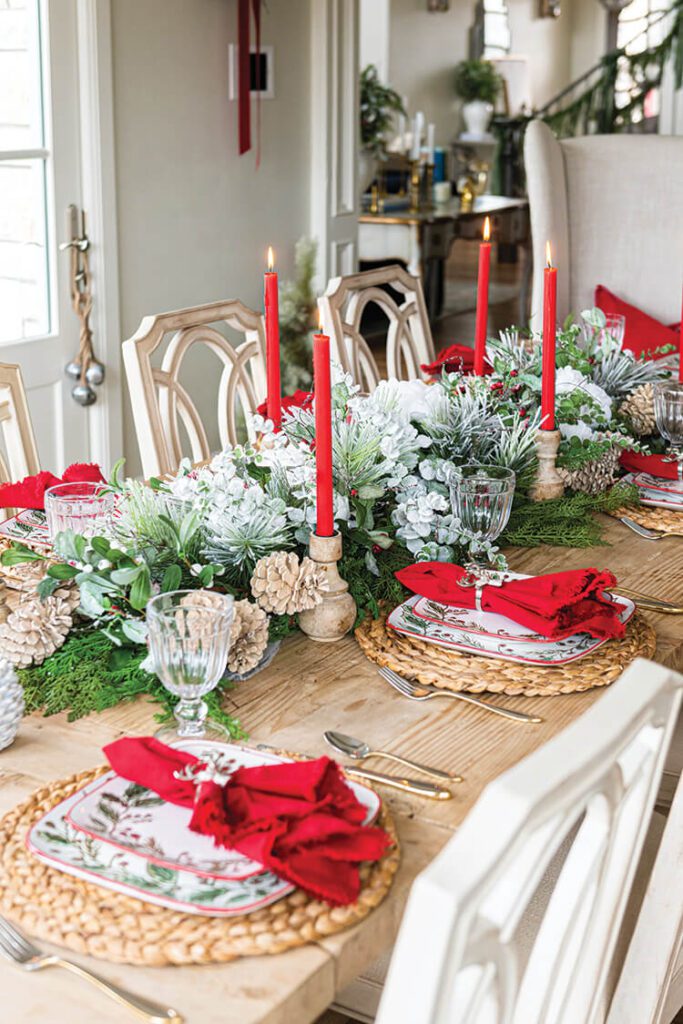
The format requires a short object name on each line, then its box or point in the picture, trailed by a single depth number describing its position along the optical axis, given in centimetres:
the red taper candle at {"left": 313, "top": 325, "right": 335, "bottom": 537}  116
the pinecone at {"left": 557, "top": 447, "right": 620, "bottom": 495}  175
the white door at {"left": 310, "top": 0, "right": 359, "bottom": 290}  393
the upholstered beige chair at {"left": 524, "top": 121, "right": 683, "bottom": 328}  366
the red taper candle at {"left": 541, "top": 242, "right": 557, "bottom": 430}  156
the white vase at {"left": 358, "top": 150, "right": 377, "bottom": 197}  689
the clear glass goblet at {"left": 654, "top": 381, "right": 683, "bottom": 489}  178
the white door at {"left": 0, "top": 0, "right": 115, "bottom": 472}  285
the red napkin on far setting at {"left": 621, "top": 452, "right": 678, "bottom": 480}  184
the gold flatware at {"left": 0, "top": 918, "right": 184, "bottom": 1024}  70
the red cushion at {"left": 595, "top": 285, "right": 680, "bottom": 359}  332
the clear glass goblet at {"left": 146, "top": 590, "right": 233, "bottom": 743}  100
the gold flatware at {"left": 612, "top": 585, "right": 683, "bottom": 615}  137
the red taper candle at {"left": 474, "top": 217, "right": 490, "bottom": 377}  175
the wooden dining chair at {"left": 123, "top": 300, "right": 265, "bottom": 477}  203
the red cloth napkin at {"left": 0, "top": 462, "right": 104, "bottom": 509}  158
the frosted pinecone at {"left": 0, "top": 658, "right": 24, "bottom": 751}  101
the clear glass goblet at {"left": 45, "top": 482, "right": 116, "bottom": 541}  133
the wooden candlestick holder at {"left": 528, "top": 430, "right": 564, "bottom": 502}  165
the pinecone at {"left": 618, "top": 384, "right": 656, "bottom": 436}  197
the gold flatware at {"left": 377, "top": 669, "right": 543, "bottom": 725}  110
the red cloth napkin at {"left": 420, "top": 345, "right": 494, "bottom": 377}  200
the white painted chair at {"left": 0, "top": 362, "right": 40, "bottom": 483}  191
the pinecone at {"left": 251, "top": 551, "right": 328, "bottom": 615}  122
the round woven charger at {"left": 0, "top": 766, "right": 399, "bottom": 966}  75
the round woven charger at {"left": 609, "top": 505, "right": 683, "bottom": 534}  165
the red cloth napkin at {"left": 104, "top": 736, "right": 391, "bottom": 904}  81
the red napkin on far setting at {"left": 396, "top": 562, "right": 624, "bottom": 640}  122
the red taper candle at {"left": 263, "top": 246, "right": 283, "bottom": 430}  143
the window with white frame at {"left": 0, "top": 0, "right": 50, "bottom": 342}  283
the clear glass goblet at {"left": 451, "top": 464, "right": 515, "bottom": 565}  139
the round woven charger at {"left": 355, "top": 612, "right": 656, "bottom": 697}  115
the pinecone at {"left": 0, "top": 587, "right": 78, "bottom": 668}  116
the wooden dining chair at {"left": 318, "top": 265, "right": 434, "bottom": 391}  250
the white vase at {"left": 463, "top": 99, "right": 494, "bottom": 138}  877
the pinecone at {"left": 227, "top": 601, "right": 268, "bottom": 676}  115
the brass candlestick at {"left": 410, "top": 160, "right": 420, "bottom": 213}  679
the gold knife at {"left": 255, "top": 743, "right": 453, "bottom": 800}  96
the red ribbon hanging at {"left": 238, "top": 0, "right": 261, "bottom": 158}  347
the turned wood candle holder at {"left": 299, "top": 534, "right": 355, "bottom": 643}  124
